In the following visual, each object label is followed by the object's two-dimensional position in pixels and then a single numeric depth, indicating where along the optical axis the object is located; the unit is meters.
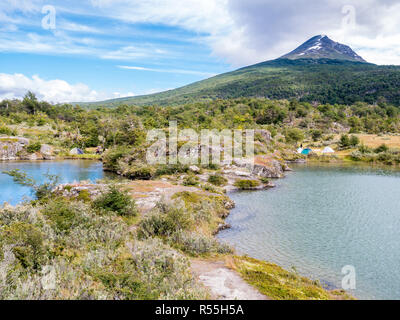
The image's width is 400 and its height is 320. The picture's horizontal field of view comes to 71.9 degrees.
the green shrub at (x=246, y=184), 30.85
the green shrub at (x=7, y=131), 66.06
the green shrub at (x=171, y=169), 33.84
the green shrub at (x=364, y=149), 61.39
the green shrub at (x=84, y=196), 19.00
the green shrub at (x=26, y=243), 8.76
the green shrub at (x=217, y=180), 30.66
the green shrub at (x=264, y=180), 32.72
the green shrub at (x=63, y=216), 12.62
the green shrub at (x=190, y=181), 28.43
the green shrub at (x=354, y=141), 67.11
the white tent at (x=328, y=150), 63.88
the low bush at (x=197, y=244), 12.19
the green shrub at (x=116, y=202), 16.58
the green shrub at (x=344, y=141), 67.50
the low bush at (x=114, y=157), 42.38
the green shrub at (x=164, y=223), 13.64
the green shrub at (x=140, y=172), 34.60
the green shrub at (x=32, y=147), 58.17
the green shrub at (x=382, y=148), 59.91
